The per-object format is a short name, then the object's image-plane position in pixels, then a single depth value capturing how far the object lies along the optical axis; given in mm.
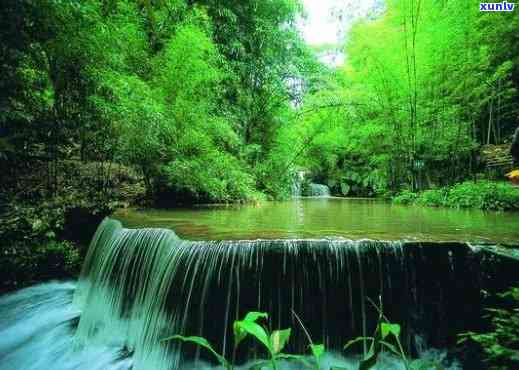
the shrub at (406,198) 8837
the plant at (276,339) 902
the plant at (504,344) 1749
